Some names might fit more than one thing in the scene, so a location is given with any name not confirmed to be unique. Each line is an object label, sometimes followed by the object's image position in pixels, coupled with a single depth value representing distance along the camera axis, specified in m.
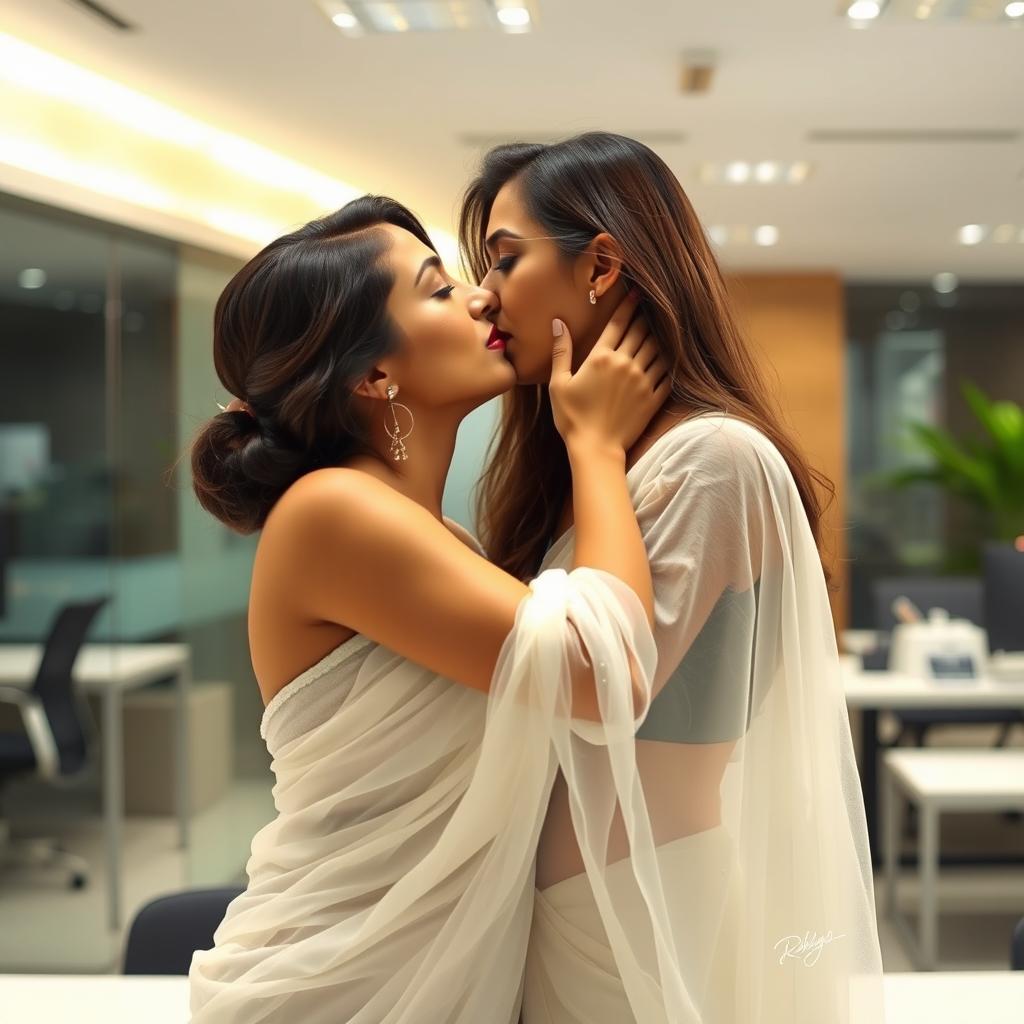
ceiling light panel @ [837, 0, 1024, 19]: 3.42
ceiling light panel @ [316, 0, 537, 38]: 3.40
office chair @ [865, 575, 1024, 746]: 5.80
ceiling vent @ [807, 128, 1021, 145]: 4.88
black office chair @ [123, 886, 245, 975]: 1.98
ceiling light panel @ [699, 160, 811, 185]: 5.41
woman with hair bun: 1.25
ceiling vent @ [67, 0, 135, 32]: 3.38
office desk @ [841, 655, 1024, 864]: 4.59
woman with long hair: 1.31
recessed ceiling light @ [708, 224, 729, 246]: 7.04
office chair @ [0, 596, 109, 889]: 4.20
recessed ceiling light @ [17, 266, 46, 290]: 3.97
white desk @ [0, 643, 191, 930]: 4.16
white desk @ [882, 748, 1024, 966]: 3.69
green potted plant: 8.32
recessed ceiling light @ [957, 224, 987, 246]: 7.14
